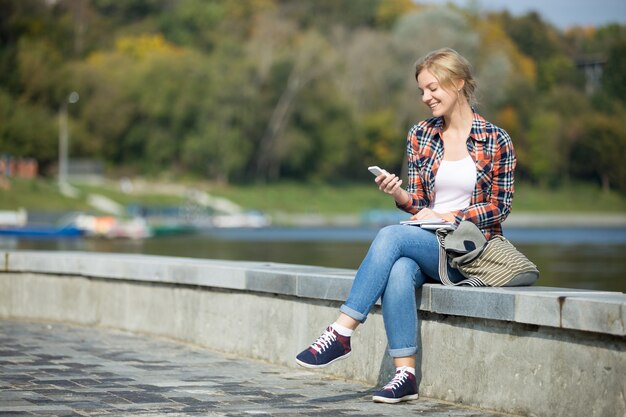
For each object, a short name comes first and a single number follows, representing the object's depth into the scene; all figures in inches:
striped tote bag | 450.6
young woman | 444.1
